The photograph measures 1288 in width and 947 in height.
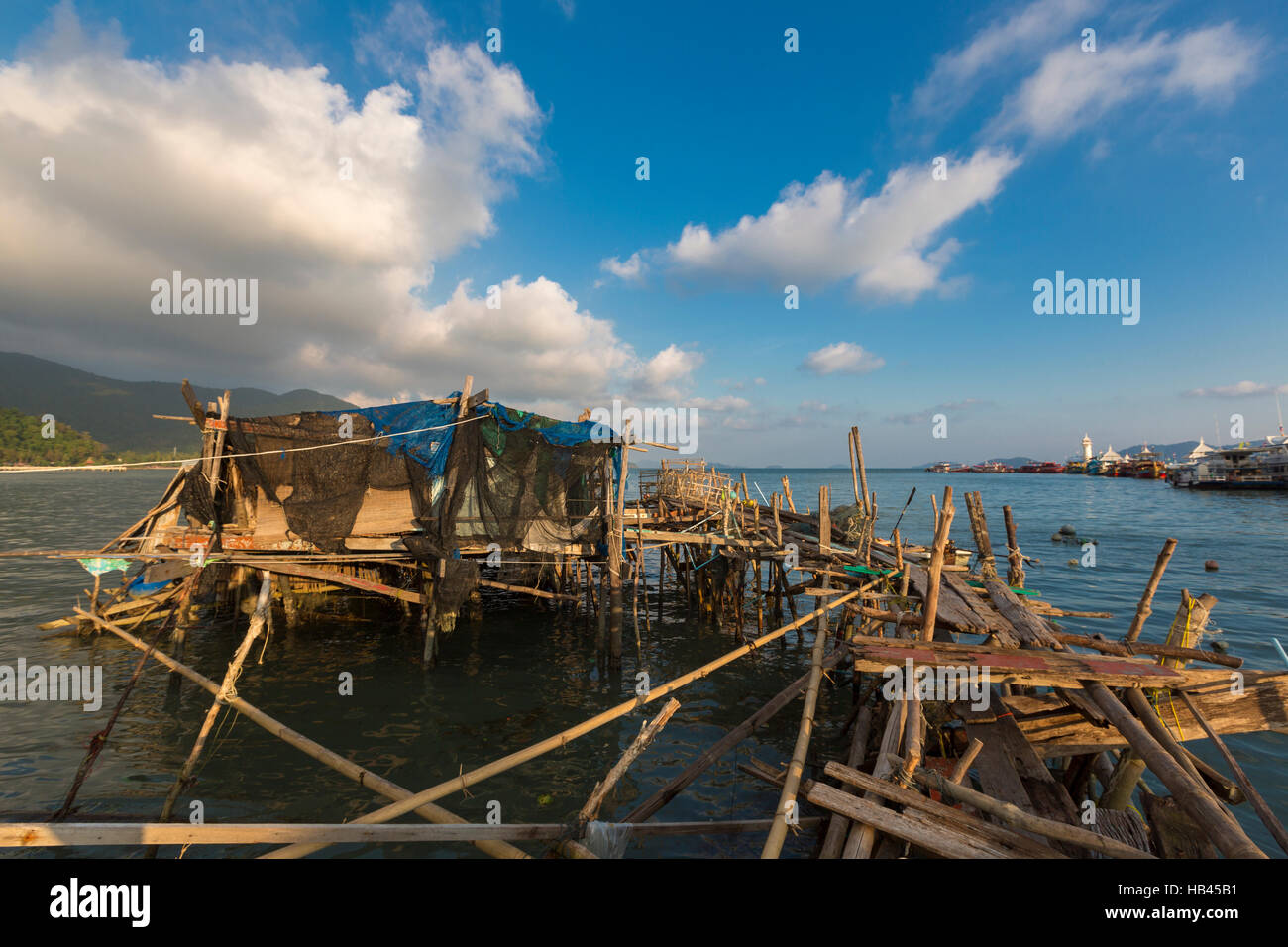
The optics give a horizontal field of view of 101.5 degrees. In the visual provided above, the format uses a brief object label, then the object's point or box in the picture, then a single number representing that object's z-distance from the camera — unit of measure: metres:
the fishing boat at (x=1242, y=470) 63.45
